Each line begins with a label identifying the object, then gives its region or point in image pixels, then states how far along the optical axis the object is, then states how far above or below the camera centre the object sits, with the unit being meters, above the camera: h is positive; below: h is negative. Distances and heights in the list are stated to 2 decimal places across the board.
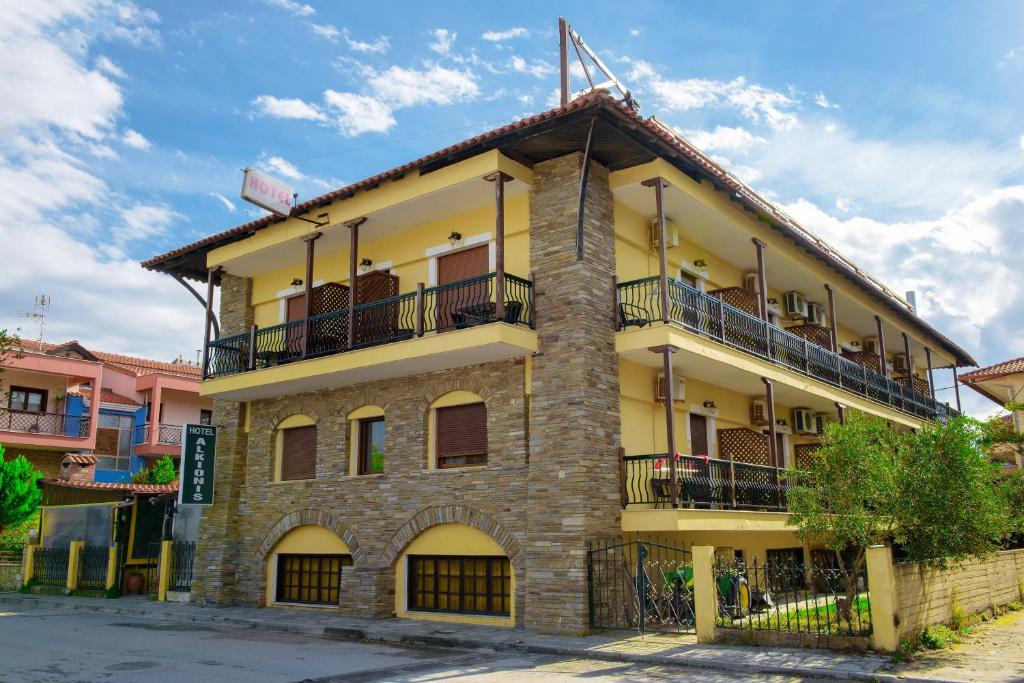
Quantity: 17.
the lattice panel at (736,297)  17.58 +4.97
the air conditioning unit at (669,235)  16.03 +5.68
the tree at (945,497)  10.87 +0.56
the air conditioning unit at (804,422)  20.23 +2.79
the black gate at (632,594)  12.59 -0.75
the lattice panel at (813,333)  20.28 +4.92
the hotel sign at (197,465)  17.91 +1.64
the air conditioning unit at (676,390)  15.57 +2.73
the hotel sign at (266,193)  15.26 +6.30
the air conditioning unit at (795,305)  20.77 +5.65
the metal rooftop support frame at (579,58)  16.38 +9.19
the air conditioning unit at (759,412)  18.86 +2.82
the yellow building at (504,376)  13.54 +3.07
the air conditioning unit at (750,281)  19.80 +5.92
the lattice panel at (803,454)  20.14 +2.06
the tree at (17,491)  23.38 +1.43
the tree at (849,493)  10.84 +0.63
